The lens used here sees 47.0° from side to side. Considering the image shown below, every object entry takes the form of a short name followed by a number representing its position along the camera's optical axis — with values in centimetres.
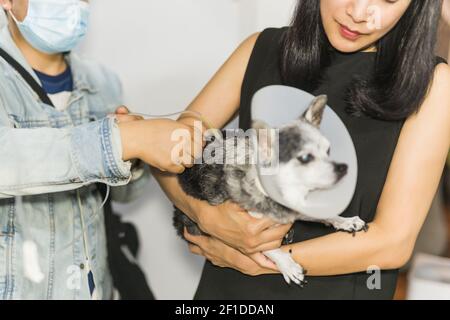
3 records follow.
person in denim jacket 93
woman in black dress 91
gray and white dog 81
